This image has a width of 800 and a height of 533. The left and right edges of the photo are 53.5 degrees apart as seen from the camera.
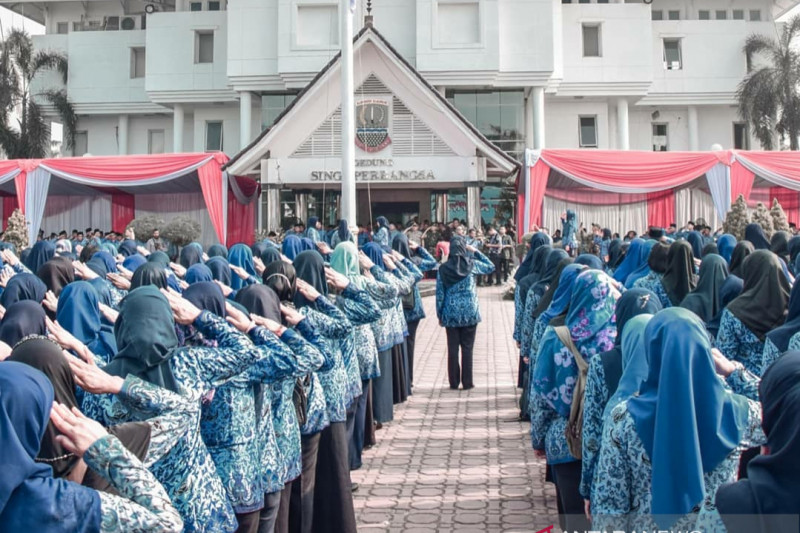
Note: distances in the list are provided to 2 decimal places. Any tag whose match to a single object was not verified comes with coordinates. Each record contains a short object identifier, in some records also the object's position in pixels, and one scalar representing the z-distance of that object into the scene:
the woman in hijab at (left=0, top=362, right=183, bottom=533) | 2.00
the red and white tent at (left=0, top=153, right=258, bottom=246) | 17.61
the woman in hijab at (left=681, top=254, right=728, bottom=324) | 5.38
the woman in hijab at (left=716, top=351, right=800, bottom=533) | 1.95
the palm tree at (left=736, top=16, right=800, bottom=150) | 26.45
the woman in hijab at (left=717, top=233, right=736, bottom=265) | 8.46
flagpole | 12.89
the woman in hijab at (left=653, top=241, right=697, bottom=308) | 6.28
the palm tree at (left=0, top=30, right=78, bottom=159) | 27.89
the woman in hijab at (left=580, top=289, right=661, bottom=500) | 3.25
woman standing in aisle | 8.16
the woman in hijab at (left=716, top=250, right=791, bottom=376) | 4.39
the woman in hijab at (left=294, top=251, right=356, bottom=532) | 4.47
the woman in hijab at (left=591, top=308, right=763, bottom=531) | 2.54
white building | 25.47
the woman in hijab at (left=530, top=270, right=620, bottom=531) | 3.83
